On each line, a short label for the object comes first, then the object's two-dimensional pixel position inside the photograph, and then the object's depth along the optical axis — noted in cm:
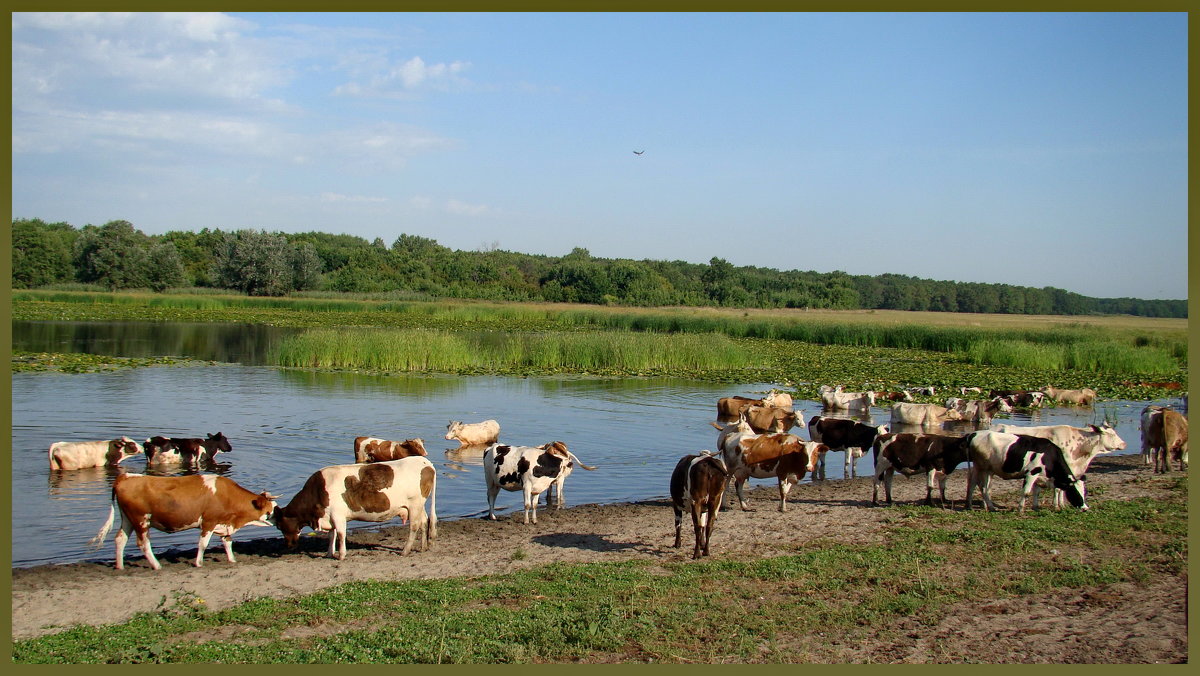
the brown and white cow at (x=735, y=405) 2337
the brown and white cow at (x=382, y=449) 1580
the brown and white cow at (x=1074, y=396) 3056
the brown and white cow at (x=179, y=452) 1730
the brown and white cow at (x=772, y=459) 1365
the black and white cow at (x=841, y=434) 1671
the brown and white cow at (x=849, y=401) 2823
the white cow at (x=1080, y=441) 1435
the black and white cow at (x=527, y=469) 1367
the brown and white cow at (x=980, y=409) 2611
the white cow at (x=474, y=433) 2091
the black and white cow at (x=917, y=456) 1378
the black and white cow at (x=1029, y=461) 1304
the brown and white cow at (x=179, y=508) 1070
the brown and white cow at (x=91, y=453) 1650
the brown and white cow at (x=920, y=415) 2528
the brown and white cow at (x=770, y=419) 1930
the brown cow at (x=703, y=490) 1084
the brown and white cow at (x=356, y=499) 1138
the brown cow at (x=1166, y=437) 1705
